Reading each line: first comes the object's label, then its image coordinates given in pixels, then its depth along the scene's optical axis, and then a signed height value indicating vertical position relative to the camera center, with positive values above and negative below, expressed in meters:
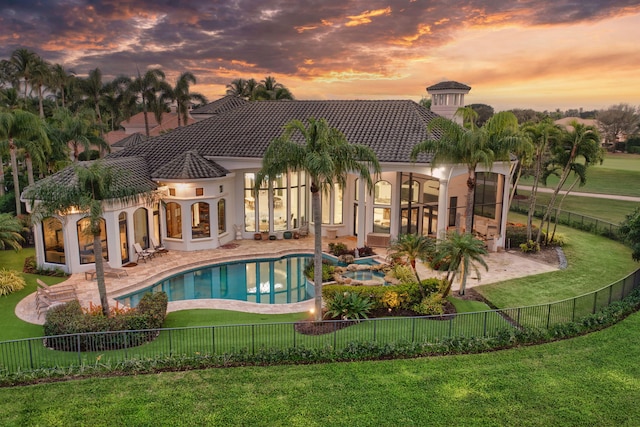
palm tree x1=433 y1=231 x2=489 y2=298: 16.27 -3.70
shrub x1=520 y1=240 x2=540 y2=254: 26.00 -5.66
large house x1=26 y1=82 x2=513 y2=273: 23.16 -2.67
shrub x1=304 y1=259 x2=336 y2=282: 20.73 -5.96
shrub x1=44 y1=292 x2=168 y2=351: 13.88 -5.78
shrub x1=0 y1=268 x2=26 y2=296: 18.52 -5.74
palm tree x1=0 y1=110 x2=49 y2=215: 24.58 +0.95
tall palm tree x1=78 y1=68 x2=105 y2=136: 58.97 +7.76
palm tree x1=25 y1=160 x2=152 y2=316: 14.17 -1.65
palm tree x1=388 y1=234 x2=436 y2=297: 18.22 -4.02
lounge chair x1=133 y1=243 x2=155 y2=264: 23.05 -5.54
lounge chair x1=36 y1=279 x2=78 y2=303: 16.88 -5.62
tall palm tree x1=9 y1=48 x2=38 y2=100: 41.78 +7.80
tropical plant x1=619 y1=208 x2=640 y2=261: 21.19 -3.91
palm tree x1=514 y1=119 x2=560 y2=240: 24.58 +0.83
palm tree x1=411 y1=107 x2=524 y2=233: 17.20 +0.25
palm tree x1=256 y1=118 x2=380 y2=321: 14.11 -0.33
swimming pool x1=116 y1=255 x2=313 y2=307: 19.61 -6.48
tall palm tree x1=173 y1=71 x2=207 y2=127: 58.06 +7.00
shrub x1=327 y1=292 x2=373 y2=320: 16.27 -5.81
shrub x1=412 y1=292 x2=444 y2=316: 16.95 -5.98
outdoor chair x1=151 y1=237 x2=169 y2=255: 24.56 -5.60
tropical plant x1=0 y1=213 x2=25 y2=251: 20.86 -4.01
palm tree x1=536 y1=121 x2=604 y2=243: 24.78 +0.02
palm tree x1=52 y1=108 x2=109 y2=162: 31.97 +0.88
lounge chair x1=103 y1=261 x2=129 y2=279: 20.72 -5.79
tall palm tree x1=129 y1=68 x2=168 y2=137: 57.00 +7.85
